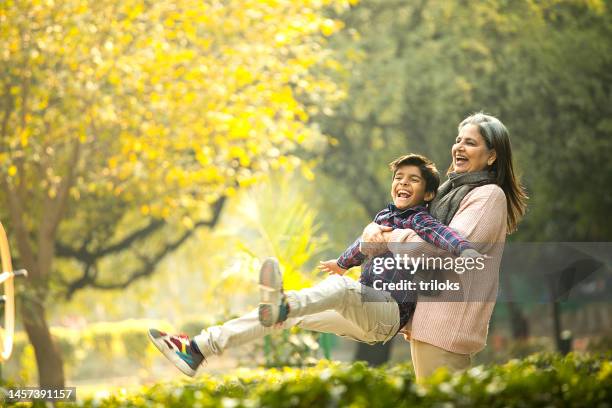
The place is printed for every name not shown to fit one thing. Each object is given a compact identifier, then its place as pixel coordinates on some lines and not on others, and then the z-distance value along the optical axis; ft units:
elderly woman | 30.96
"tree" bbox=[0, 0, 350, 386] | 70.79
